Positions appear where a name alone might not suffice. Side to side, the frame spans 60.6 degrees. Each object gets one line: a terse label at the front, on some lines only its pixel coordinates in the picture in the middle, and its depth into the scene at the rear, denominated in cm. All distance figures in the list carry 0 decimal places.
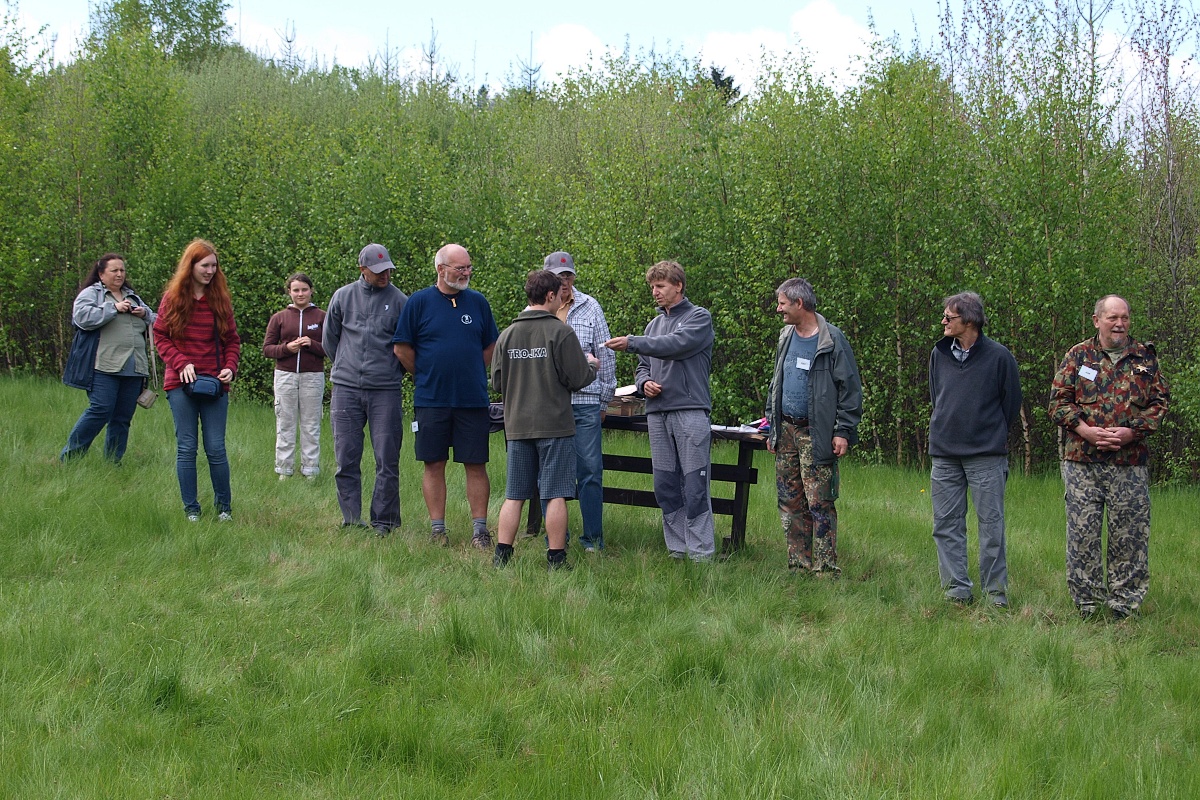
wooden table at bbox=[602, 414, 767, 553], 753
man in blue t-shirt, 707
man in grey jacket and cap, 753
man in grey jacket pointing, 696
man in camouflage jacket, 612
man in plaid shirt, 727
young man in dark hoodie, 654
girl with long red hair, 710
